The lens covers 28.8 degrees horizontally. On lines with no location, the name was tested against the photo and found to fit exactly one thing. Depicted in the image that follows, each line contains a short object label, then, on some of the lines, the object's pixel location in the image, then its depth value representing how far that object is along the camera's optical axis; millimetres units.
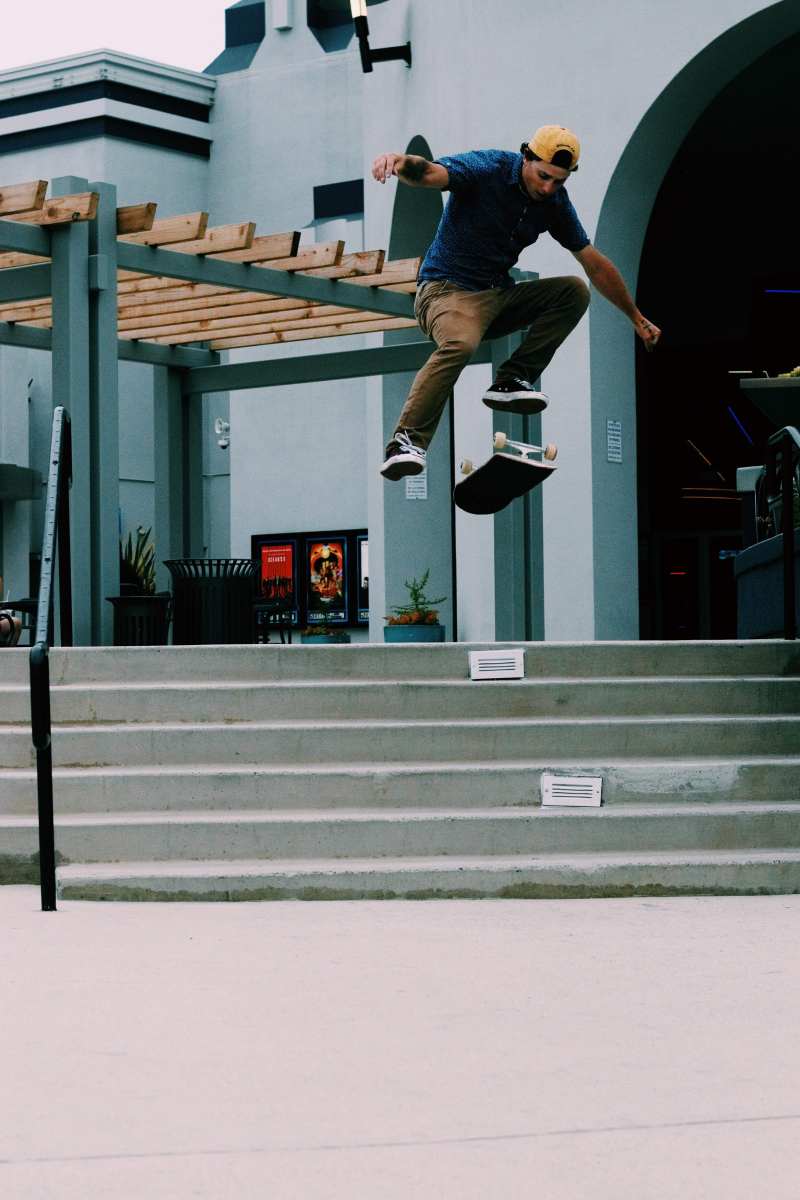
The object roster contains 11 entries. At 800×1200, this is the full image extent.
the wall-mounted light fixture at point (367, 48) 15148
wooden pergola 9383
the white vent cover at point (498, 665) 7043
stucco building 12695
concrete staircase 6066
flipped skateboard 7668
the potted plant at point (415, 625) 15734
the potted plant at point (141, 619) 9383
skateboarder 7125
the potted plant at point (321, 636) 17922
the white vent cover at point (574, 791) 6441
